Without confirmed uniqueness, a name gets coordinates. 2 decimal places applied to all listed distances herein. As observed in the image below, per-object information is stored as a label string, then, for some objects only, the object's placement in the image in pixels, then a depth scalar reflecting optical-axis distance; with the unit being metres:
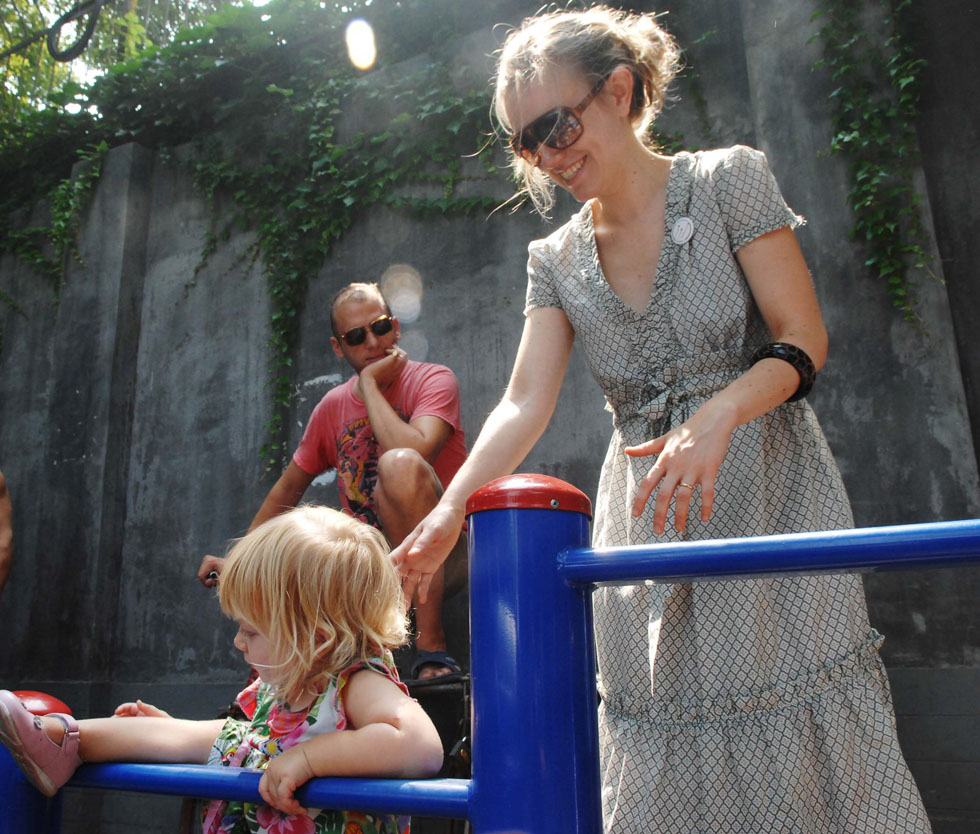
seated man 3.26
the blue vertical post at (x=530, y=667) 0.96
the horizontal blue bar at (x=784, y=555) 0.85
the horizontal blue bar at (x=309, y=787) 1.03
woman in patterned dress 1.42
